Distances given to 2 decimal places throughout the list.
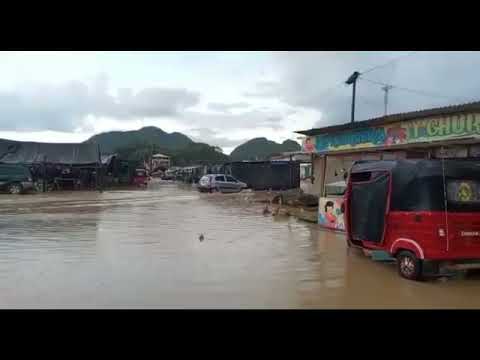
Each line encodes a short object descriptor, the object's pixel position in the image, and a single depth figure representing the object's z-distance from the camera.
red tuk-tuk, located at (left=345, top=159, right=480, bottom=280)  6.70
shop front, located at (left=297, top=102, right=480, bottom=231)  13.50
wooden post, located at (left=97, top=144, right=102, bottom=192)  35.59
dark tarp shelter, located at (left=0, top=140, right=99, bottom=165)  33.81
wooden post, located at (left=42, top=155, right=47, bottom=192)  32.70
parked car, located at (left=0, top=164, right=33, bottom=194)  28.59
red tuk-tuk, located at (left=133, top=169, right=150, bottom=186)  41.47
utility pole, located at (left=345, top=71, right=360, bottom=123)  29.02
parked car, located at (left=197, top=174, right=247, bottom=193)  32.97
